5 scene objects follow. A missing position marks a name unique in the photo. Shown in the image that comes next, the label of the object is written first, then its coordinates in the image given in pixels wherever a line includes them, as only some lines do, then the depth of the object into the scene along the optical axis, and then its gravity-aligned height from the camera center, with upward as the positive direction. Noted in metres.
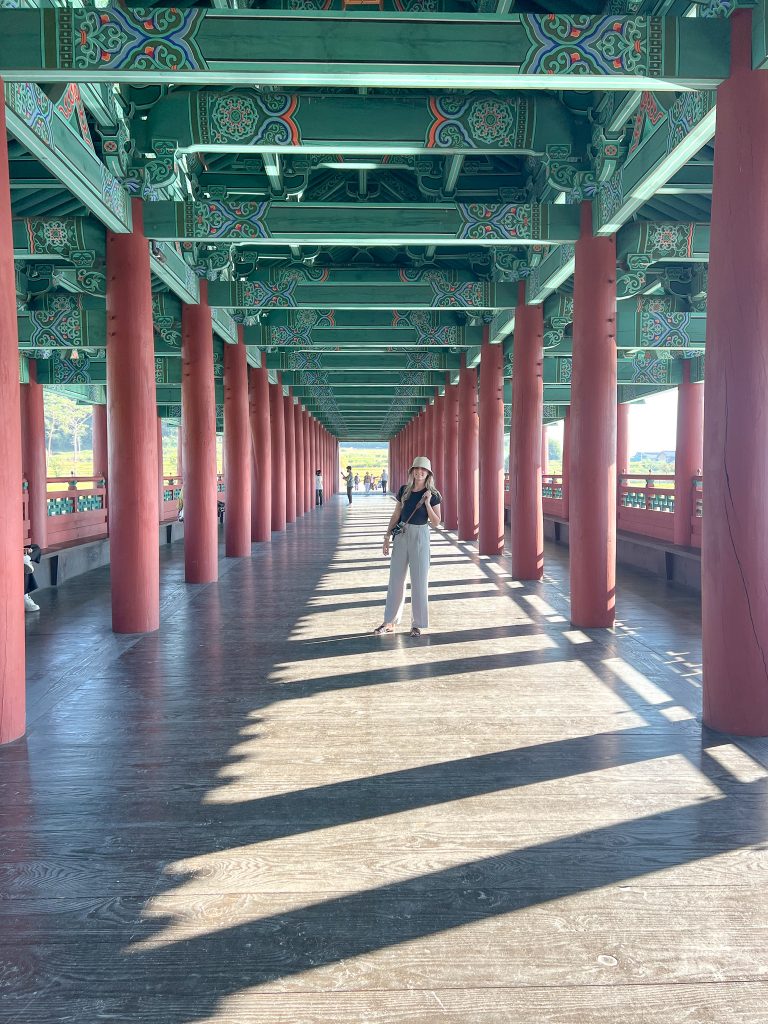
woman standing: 6.76 -0.50
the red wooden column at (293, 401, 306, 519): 26.47 +0.74
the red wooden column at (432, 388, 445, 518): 21.33 +1.19
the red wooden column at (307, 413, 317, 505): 34.28 +1.52
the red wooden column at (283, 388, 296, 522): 23.00 +0.49
